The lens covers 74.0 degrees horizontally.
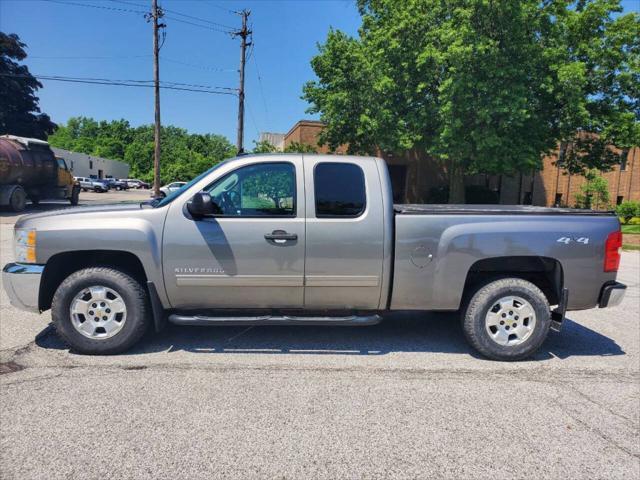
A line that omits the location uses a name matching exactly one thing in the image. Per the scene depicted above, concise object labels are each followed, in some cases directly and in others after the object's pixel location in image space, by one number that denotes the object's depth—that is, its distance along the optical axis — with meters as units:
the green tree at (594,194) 32.56
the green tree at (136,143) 73.00
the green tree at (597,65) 17.67
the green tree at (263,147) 24.02
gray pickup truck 4.01
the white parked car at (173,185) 31.75
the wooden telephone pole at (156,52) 24.58
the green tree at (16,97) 40.12
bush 28.81
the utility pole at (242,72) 24.83
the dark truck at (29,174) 18.86
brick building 28.52
